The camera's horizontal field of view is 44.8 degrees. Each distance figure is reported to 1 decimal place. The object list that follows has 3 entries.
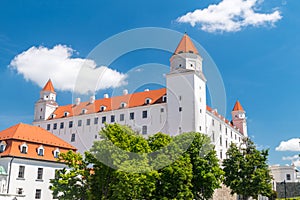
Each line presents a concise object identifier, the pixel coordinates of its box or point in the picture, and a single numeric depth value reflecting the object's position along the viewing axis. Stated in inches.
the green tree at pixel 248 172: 1665.8
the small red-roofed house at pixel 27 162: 1412.4
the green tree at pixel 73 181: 1147.9
